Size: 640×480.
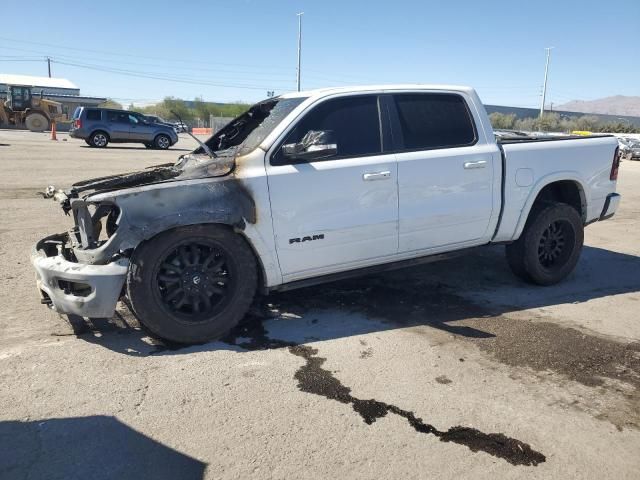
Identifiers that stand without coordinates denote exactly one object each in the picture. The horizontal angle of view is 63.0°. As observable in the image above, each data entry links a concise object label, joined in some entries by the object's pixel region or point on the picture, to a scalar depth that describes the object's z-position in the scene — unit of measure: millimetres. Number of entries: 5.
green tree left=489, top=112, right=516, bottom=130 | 58122
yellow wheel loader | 38312
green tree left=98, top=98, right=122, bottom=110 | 68812
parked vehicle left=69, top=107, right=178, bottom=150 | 23266
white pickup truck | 3680
